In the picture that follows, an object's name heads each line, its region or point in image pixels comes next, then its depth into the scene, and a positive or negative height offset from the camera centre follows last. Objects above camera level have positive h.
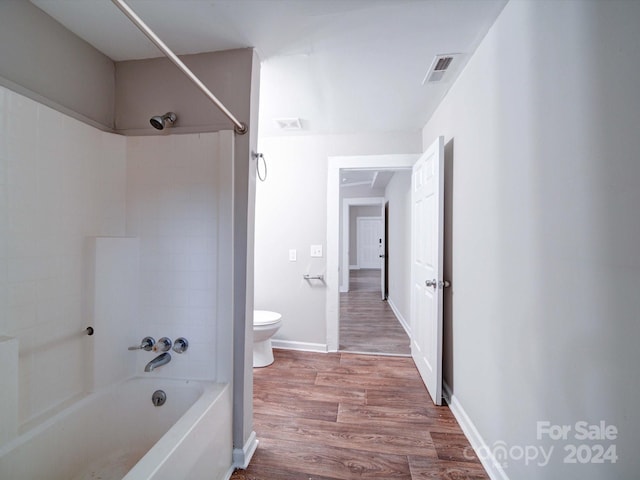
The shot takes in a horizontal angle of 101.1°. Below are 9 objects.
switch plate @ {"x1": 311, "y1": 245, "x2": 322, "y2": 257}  2.81 -0.09
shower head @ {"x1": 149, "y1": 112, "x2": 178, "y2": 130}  1.45 +0.68
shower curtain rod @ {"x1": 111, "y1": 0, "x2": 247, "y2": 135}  0.77 +0.67
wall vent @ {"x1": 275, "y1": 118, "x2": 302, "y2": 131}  2.43 +1.13
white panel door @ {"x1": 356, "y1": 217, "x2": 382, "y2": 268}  8.62 +0.08
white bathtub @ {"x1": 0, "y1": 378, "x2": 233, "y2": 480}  0.99 -0.88
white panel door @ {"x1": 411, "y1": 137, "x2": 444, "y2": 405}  1.92 -0.20
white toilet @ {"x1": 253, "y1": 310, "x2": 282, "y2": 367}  2.32 -0.82
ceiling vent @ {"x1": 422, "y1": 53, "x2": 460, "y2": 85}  1.61 +1.14
